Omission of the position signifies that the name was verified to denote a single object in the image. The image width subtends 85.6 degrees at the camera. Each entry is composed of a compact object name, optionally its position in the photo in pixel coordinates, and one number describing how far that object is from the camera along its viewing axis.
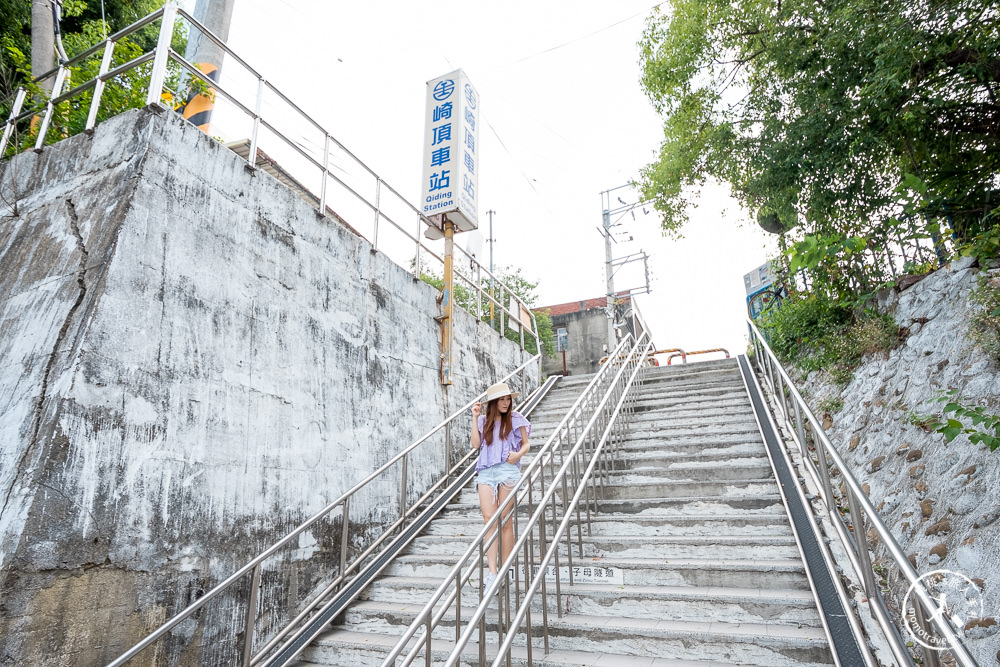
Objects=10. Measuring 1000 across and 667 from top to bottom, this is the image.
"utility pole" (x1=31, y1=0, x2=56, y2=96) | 7.35
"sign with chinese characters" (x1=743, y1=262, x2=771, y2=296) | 14.26
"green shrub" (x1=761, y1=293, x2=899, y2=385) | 6.54
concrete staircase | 3.06
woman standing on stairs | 3.93
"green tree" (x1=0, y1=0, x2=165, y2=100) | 8.05
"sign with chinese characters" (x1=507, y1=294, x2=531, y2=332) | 10.43
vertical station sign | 7.12
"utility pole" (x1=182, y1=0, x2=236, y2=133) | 6.74
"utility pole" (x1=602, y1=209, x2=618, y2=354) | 19.12
